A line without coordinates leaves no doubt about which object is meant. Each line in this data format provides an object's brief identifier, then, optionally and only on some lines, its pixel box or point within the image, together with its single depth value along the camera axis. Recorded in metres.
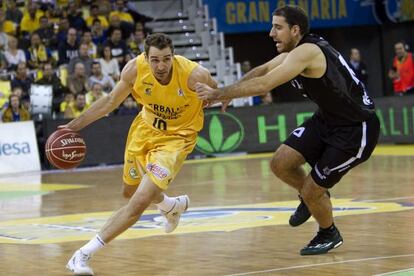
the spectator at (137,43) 23.47
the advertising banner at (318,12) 26.73
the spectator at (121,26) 23.45
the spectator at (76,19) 23.19
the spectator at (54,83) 20.84
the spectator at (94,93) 20.84
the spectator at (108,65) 22.03
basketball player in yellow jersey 8.16
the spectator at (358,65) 24.49
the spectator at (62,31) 22.44
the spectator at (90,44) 22.19
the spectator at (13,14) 22.80
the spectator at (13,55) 21.40
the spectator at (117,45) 22.72
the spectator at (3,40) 21.72
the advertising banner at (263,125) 21.25
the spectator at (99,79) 21.38
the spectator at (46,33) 22.34
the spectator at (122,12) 24.30
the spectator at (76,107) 20.56
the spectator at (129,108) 21.31
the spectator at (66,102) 20.69
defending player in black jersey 8.20
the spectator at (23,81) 20.73
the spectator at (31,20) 22.86
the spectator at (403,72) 23.62
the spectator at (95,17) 23.64
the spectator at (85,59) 21.73
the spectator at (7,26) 22.36
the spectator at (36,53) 21.73
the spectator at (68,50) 22.33
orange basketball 8.71
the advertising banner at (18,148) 19.81
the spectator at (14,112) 20.23
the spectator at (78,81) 21.03
